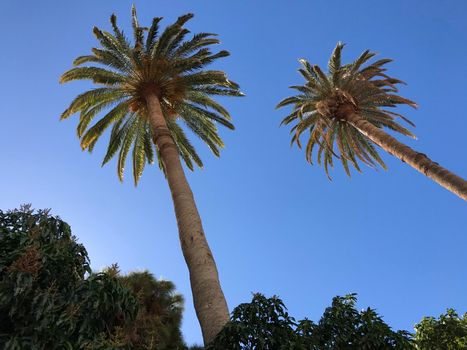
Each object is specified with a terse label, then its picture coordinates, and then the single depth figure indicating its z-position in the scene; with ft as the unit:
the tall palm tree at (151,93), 61.87
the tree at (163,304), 45.09
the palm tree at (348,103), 73.56
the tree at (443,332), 43.47
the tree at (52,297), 27.94
